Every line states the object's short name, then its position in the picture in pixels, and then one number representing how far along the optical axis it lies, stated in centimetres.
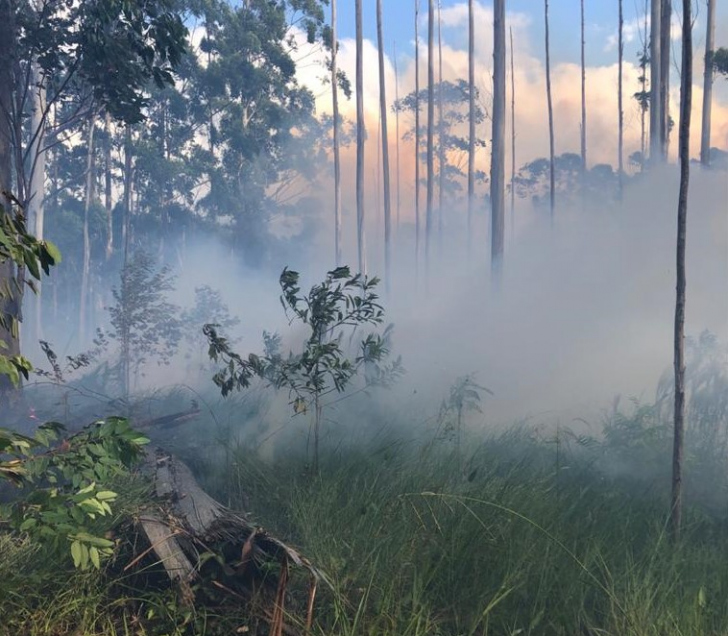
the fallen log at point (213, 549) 342
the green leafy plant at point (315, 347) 502
